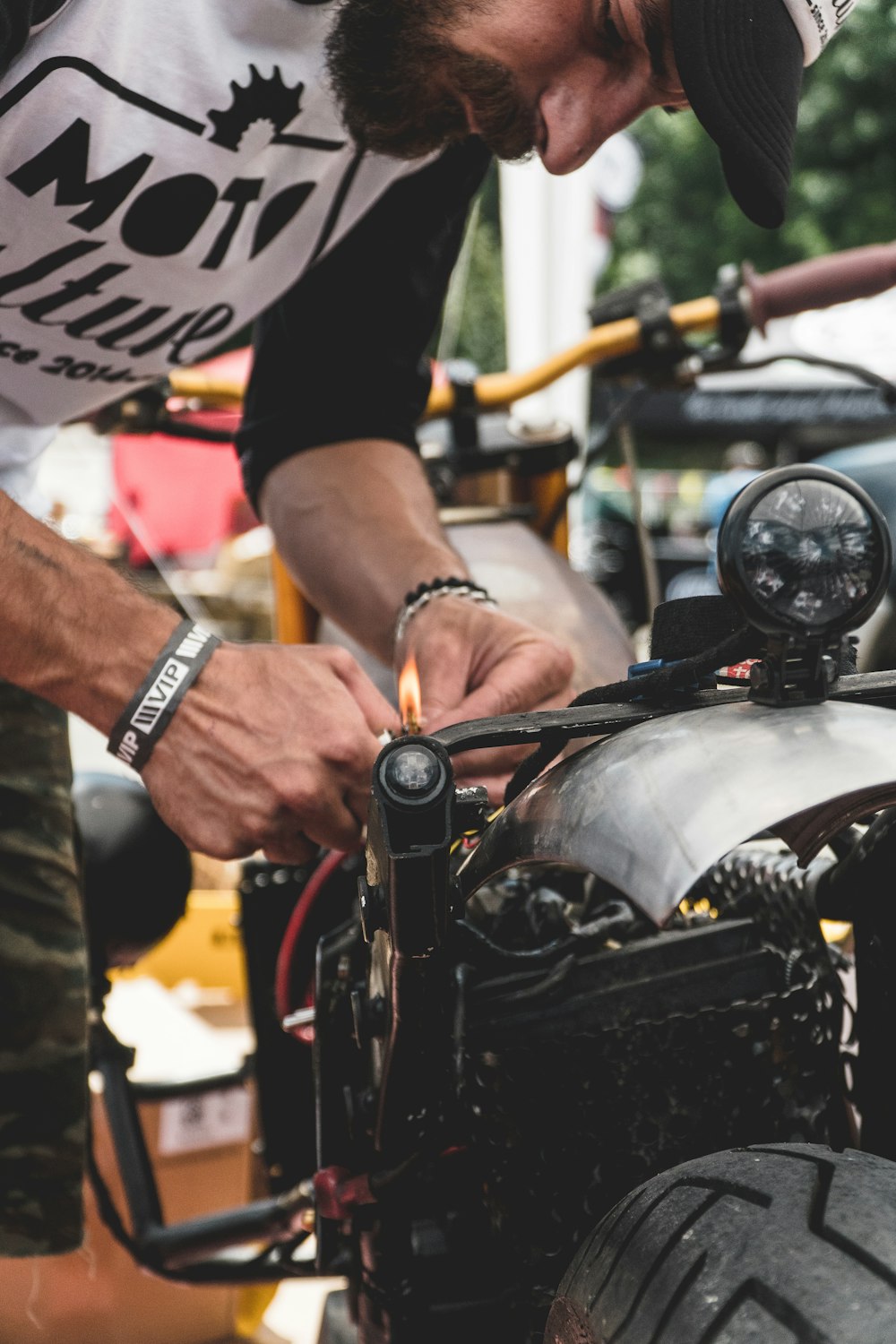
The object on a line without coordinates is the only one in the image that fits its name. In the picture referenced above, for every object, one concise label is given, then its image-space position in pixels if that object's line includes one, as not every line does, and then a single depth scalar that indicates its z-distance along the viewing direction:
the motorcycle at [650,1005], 0.62
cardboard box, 1.77
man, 0.98
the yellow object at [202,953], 2.91
